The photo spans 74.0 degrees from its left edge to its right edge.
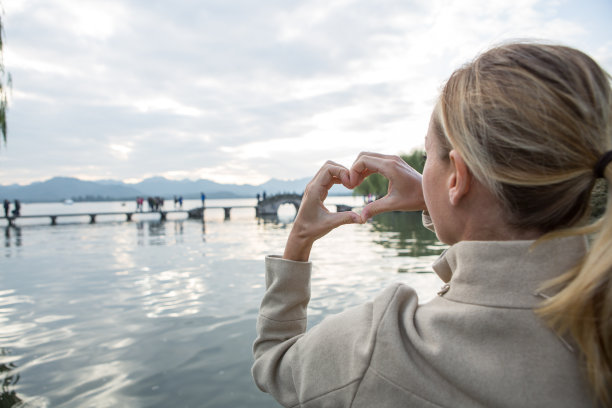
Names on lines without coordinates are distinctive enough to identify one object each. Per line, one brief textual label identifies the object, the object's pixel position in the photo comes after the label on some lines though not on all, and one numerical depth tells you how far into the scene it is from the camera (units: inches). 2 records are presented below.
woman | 32.4
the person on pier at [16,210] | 1575.0
